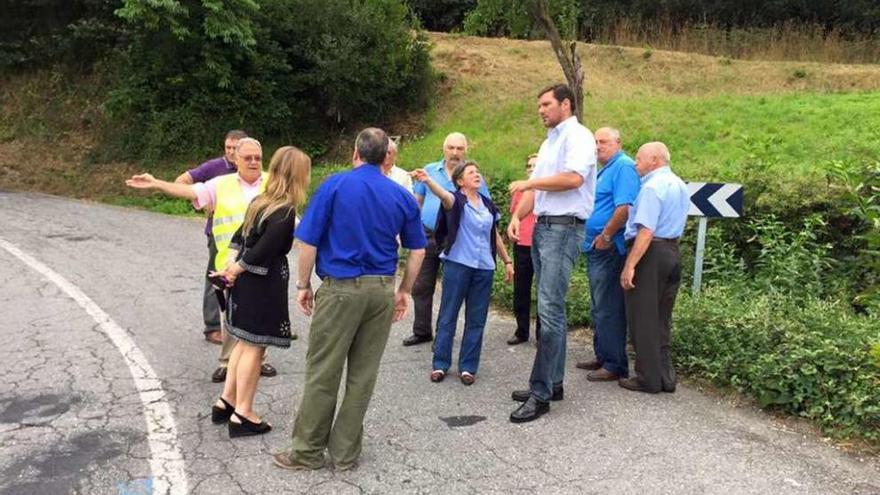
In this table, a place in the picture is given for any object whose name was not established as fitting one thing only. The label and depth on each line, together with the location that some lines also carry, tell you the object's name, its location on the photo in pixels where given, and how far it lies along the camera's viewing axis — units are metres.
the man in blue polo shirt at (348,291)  4.05
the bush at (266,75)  18.16
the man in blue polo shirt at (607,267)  5.64
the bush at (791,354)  4.71
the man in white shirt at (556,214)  4.80
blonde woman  4.40
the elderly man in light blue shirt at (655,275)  5.35
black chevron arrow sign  6.65
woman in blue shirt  5.66
